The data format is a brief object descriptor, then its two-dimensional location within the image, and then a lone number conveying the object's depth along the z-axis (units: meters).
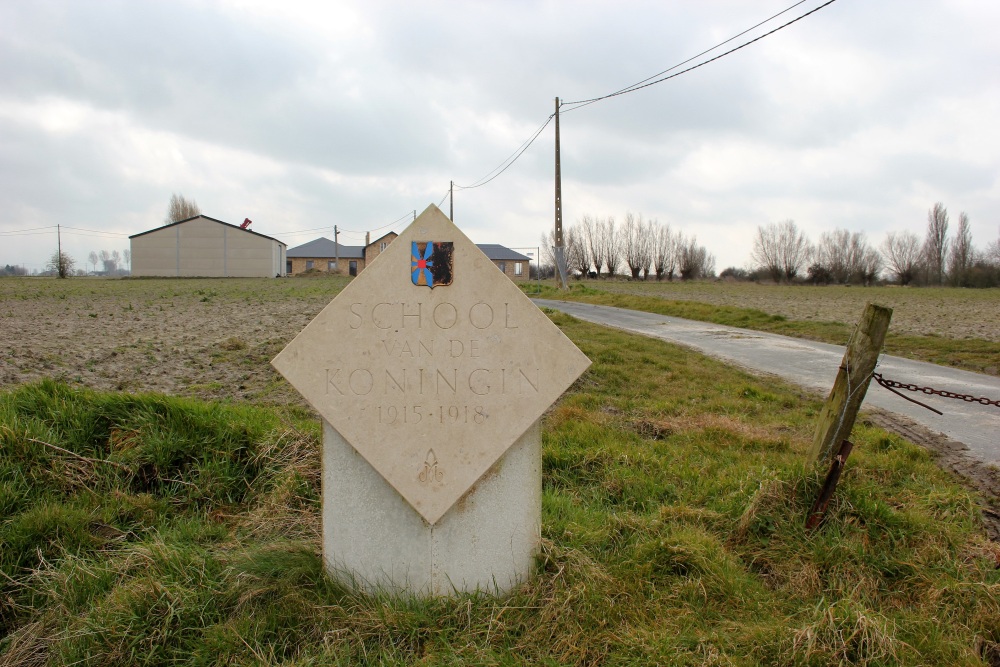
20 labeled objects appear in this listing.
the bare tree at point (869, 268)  78.25
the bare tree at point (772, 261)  83.70
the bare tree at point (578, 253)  90.78
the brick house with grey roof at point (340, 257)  79.81
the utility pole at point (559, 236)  31.62
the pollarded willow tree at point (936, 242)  81.06
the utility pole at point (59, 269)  59.28
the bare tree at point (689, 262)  88.38
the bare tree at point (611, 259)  90.88
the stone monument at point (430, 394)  2.97
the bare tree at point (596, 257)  91.19
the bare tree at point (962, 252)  77.12
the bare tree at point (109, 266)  142.95
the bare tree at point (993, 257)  71.76
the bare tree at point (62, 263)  59.50
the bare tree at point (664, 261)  88.75
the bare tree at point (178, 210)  93.75
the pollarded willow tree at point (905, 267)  76.44
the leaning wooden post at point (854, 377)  3.67
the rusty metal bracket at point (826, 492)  3.53
